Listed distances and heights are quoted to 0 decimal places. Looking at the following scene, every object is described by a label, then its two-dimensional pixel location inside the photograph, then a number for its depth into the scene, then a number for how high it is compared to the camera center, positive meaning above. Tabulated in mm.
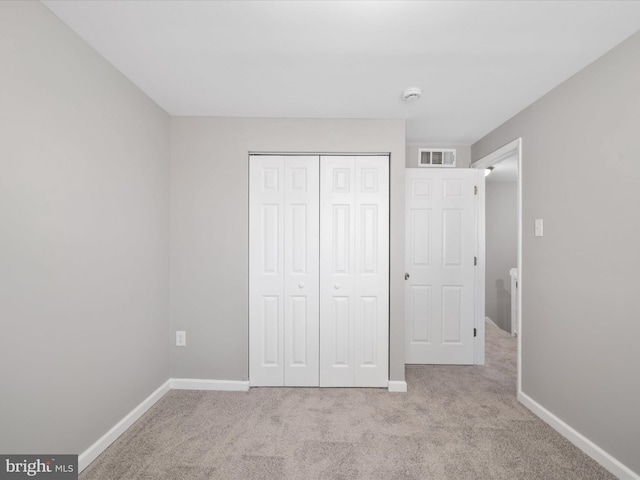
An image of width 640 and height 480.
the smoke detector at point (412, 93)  2152 +1082
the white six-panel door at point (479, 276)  3213 -385
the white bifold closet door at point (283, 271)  2701 -286
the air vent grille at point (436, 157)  3396 +957
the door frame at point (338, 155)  2682 +385
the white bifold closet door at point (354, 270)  2699 -276
